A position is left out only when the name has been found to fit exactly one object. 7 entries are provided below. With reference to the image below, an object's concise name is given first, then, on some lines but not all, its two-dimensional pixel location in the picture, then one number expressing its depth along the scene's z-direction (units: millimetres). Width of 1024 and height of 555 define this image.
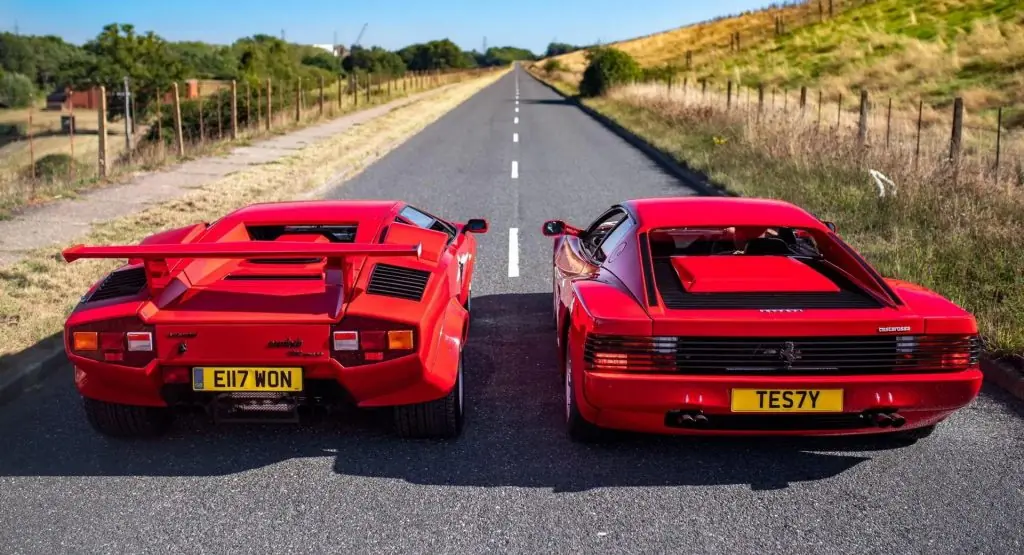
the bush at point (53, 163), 21594
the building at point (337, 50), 155962
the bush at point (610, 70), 40906
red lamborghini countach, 4016
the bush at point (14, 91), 63312
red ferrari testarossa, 3889
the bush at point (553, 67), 99375
